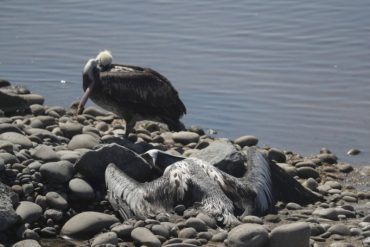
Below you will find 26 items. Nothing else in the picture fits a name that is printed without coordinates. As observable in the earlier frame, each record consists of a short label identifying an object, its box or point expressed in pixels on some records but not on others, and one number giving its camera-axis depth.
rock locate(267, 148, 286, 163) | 23.44
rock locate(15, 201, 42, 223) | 17.44
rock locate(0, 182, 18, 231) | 16.64
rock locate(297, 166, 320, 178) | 22.28
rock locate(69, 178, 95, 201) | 18.73
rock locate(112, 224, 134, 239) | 16.83
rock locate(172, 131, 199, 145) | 24.34
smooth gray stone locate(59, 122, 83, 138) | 22.80
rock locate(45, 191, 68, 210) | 18.16
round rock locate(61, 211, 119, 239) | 17.20
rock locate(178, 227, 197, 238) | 16.69
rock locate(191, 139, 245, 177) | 20.02
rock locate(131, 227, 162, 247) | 16.23
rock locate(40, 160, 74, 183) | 18.86
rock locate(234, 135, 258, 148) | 24.84
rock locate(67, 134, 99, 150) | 21.34
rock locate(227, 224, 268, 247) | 15.79
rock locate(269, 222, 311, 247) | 15.75
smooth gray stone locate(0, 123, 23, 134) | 21.34
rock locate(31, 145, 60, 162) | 19.58
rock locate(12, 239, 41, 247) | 16.27
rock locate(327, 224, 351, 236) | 16.95
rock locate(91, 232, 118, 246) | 16.31
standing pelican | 24.31
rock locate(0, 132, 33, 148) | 20.52
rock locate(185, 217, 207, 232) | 16.98
